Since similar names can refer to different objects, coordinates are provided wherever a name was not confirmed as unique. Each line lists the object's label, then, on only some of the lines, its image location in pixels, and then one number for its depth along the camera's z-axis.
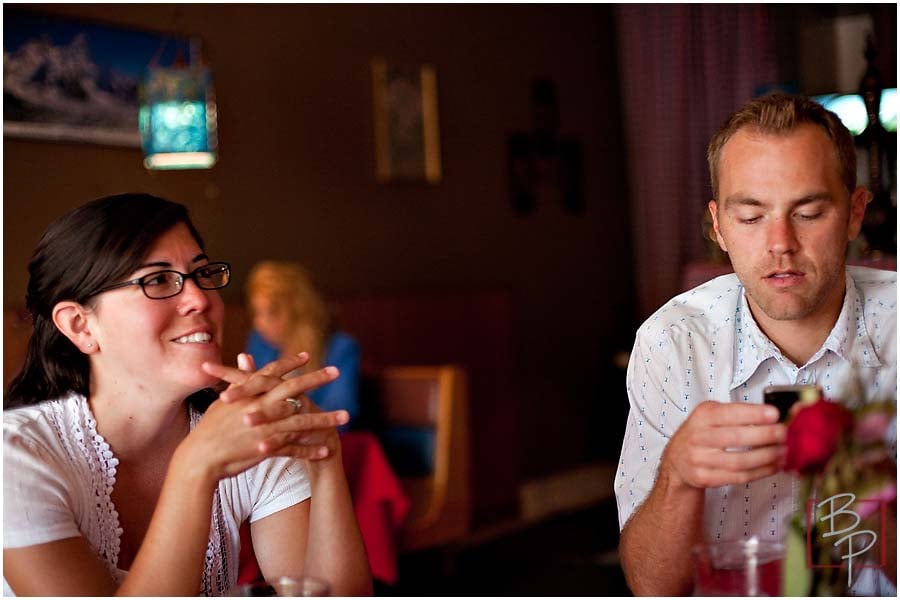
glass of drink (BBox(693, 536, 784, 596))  0.97
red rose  0.91
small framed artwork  4.77
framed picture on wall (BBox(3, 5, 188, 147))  3.39
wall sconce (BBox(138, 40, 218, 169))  3.08
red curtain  3.21
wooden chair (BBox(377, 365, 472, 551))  3.84
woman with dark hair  1.16
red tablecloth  3.47
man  1.20
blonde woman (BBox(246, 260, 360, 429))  3.85
